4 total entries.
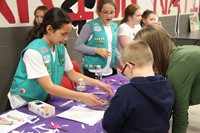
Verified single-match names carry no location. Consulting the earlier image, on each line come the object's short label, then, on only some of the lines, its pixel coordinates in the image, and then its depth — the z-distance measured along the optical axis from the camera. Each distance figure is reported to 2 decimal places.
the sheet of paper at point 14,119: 1.28
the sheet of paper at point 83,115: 1.38
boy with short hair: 1.04
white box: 1.42
